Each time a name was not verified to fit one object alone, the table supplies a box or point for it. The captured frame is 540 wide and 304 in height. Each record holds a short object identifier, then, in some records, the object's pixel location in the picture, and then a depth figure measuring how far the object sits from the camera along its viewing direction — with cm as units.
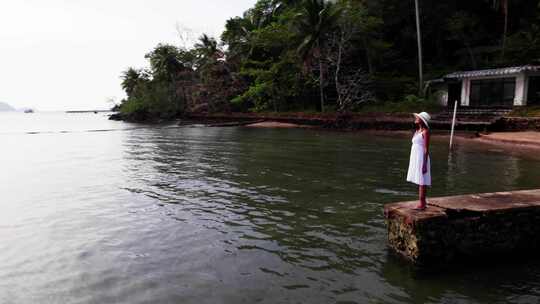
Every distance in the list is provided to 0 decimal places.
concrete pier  517
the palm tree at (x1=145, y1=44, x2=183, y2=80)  5500
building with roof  2830
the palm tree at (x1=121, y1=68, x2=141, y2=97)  7531
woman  560
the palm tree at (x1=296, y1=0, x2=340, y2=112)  3186
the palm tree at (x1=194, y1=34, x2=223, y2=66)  4985
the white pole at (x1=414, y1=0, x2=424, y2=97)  3403
